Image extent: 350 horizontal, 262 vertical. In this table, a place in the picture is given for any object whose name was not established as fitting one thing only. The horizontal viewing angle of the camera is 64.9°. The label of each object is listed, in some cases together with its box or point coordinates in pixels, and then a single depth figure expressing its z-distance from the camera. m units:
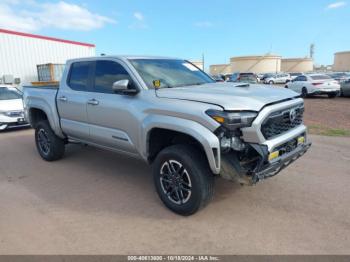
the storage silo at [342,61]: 79.88
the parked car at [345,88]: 16.56
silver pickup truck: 2.90
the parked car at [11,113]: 8.62
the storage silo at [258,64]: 87.00
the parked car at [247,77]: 24.95
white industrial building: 19.52
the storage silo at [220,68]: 102.88
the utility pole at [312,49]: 125.19
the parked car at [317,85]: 16.44
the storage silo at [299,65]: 93.00
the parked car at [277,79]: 43.28
